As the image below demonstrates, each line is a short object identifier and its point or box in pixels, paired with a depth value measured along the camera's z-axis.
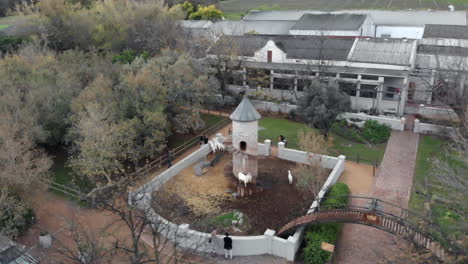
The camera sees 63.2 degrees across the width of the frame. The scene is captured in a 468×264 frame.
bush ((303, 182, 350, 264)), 17.08
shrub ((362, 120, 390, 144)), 30.58
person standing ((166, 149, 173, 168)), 26.02
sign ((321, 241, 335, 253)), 16.91
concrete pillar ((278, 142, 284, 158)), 27.50
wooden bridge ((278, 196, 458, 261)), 14.81
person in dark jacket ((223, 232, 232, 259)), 17.48
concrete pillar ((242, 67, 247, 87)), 39.66
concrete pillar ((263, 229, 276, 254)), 17.80
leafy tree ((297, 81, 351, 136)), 28.83
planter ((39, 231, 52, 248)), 18.27
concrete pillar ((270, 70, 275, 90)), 38.82
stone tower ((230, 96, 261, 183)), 23.02
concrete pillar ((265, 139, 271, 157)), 27.97
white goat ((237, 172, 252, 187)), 23.19
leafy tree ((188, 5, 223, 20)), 62.59
